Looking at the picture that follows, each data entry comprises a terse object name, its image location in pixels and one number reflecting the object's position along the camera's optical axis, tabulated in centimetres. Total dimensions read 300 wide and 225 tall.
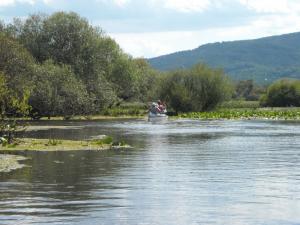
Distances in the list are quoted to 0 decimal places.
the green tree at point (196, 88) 10657
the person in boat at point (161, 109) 8850
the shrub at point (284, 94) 13050
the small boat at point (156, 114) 8431
